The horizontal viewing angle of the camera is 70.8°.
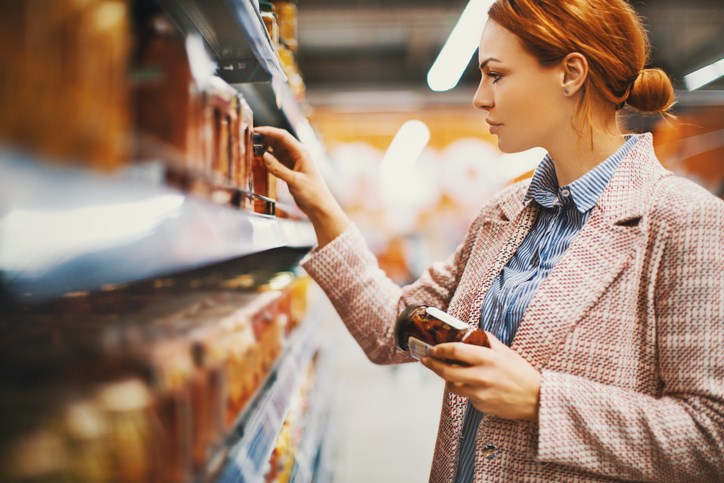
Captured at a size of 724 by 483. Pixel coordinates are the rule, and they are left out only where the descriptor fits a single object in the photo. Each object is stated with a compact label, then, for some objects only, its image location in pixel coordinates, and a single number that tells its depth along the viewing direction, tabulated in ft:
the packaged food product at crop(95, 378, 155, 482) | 1.90
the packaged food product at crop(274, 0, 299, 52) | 7.14
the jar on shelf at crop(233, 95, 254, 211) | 3.44
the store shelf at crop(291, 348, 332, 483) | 6.74
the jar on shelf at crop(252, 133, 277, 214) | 4.33
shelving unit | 1.77
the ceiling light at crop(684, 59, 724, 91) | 17.67
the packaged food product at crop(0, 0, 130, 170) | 1.41
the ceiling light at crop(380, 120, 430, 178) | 23.98
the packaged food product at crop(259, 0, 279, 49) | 5.13
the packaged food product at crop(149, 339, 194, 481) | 2.08
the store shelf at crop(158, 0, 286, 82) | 3.43
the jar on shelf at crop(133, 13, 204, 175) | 2.05
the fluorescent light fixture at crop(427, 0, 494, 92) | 10.88
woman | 3.05
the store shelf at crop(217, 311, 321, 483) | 3.07
